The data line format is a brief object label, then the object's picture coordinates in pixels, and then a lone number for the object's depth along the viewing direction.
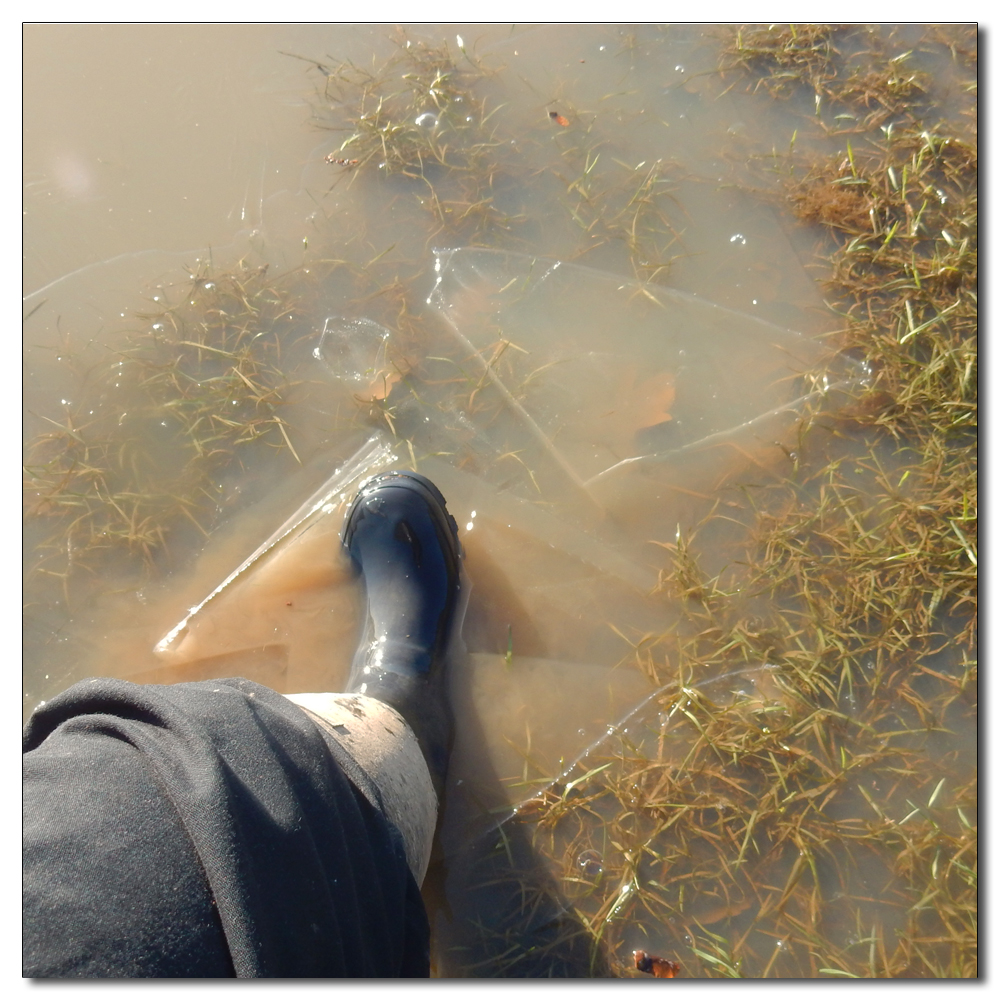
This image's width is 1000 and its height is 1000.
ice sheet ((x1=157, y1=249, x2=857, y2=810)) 2.15
